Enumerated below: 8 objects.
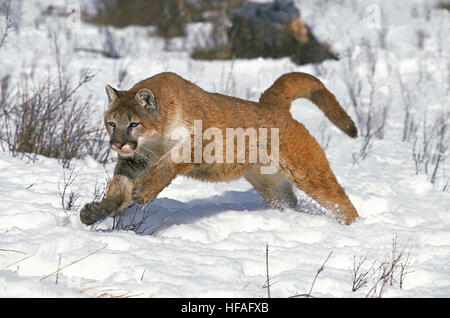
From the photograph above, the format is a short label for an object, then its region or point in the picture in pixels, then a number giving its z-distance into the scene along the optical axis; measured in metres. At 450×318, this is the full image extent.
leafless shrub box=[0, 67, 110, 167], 11.55
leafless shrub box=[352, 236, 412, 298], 6.09
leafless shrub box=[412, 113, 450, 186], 12.74
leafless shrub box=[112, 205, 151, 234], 8.01
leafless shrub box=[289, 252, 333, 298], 5.68
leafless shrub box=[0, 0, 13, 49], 12.52
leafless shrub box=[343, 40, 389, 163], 14.98
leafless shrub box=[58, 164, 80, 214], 8.48
